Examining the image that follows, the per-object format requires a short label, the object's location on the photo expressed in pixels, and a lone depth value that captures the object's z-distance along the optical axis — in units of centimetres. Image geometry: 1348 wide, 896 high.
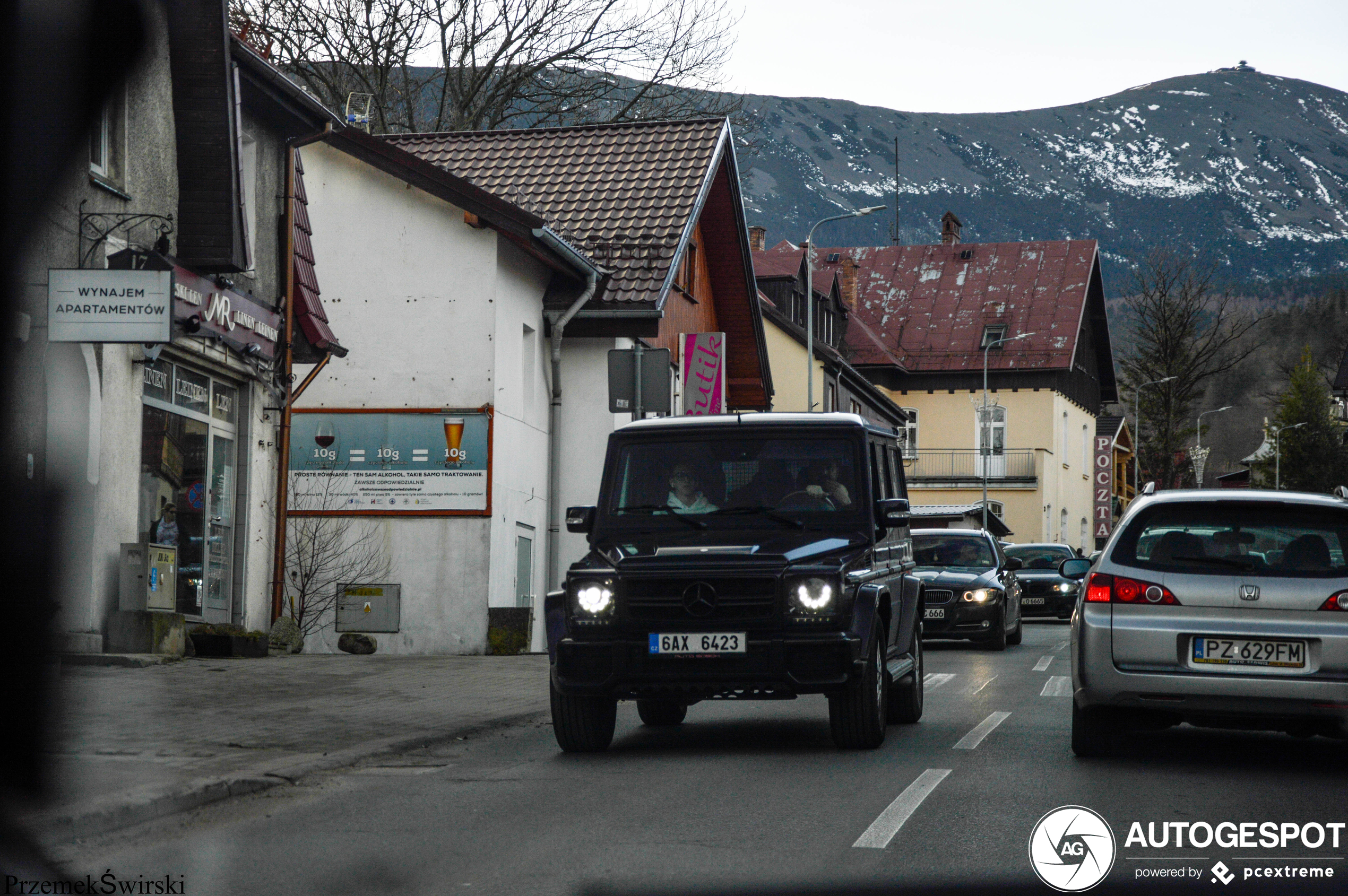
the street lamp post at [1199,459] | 8706
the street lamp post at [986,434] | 6825
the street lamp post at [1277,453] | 10300
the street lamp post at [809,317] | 3831
